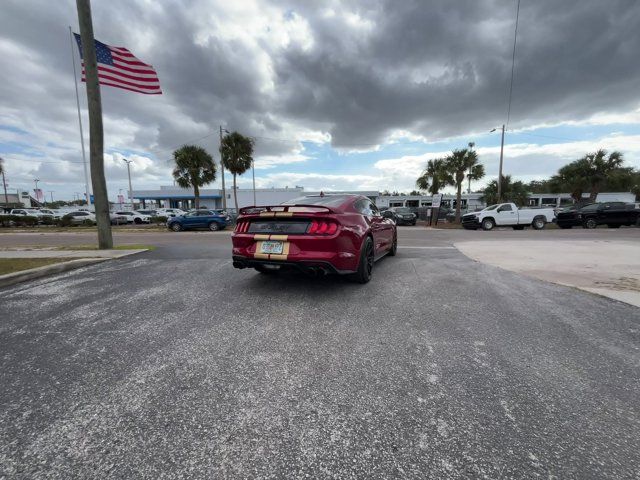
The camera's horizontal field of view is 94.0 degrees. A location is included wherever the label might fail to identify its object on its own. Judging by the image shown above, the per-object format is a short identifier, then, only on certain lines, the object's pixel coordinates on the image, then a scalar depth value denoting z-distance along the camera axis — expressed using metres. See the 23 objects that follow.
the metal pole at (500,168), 26.58
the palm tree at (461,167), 24.56
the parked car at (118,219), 28.61
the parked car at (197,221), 20.64
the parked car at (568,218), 18.17
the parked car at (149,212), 32.90
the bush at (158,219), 28.53
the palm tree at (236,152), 29.34
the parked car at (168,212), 34.72
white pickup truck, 18.48
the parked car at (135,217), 30.45
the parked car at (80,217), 25.60
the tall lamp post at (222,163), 29.12
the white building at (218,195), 51.38
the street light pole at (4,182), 42.86
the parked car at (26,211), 31.69
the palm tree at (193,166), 31.38
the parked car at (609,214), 17.52
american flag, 9.30
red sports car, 3.79
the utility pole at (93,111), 7.50
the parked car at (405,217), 24.06
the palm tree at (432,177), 25.86
